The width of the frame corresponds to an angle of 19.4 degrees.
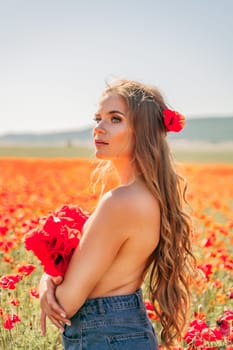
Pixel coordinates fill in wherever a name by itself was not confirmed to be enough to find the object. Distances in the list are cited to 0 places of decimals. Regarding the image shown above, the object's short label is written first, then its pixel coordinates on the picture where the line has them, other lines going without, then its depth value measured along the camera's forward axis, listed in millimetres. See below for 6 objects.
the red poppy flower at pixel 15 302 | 3839
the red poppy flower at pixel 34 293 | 3877
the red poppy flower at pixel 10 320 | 3627
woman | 2668
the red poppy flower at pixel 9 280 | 3746
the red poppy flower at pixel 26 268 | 4120
